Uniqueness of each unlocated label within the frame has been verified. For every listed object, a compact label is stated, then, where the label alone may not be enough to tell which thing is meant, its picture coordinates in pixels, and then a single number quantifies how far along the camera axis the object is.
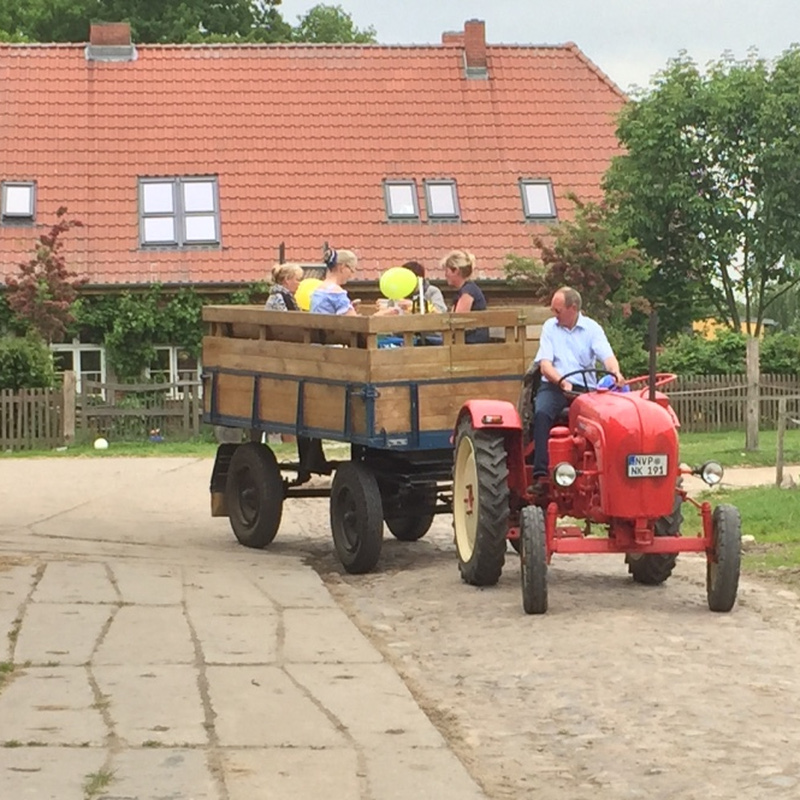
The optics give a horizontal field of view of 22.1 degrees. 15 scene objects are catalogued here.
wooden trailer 14.70
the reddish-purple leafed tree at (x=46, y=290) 37.38
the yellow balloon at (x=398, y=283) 15.82
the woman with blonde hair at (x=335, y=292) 15.89
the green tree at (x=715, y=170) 39.19
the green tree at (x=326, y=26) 67.06
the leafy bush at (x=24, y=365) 33.66
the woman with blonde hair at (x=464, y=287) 15.30
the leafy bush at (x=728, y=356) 36.50
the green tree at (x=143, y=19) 58.53
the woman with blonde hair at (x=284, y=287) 16.89
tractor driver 12.88
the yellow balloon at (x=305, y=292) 16.73
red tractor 11.91
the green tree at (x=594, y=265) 37.53
